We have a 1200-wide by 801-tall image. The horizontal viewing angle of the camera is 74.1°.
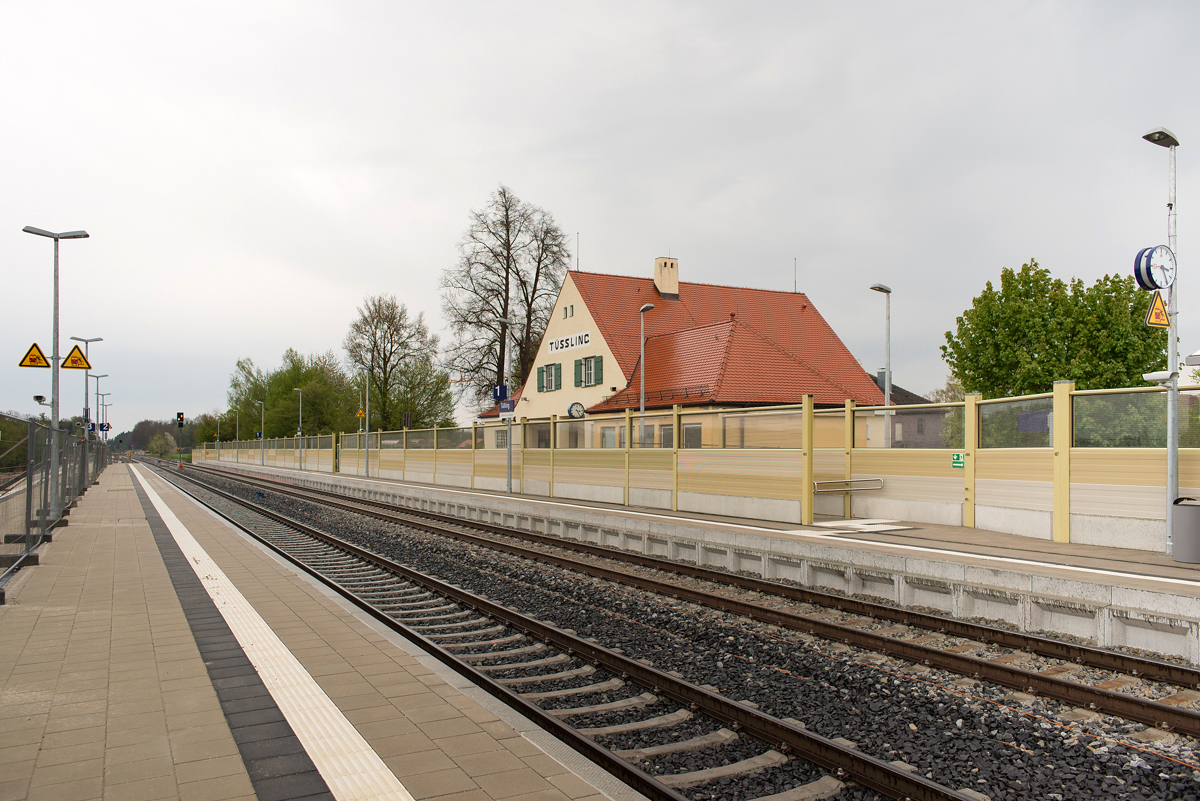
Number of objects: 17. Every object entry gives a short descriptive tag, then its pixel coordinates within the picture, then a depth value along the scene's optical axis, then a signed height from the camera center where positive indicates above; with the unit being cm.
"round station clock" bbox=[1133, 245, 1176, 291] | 1034 +212
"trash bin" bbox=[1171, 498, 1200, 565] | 953 -124
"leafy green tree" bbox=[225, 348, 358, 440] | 7294 +268
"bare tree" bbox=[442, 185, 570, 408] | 4756 +838
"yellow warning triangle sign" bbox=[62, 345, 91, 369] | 2136 +167
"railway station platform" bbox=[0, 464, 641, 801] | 397 -183
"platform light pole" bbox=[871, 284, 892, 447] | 3133 +402
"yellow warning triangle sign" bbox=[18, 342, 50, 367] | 1922 +159
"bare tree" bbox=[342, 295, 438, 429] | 6184 +602
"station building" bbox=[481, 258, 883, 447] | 3503 +373
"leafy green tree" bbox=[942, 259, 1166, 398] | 3809 +461
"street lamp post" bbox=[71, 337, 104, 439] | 4609 +222
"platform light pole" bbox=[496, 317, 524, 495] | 4602 +426
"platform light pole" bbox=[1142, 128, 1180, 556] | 995 +77
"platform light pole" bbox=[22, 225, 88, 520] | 2237 +234
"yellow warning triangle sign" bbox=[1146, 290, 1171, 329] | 1038 +153
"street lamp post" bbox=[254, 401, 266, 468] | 7094 -88
